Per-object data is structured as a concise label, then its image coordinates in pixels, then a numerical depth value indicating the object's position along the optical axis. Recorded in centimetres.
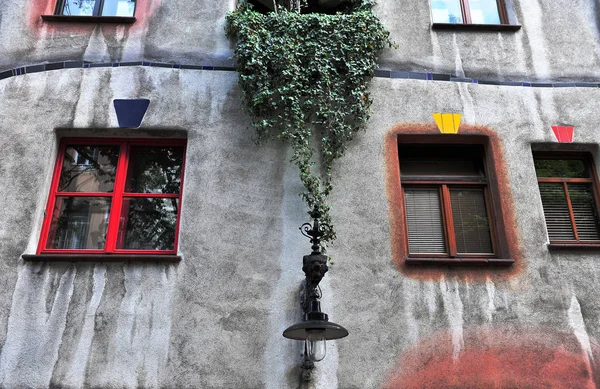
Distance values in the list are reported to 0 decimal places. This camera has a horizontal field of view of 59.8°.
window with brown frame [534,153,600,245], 647
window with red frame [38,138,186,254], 616
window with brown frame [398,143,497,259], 631
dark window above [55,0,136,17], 741
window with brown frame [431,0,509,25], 766
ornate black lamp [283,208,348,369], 484
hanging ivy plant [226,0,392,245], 632
